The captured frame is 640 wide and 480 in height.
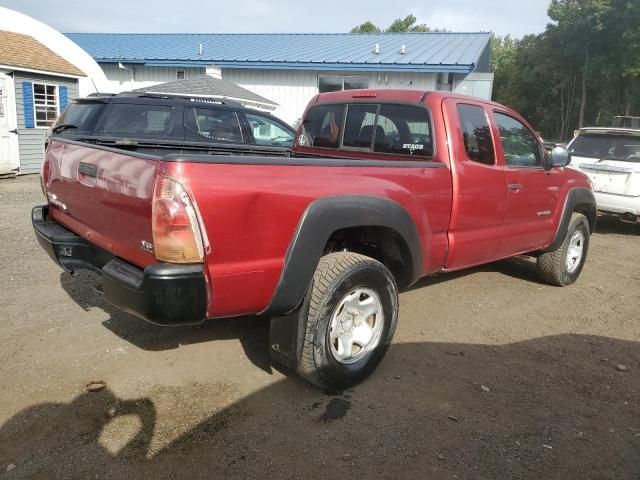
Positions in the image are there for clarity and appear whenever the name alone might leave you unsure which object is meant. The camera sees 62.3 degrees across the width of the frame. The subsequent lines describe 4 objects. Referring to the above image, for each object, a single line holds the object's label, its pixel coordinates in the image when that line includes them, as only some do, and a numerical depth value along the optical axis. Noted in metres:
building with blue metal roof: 17.25
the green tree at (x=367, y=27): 56.16
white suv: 8.09
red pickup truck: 2.51
